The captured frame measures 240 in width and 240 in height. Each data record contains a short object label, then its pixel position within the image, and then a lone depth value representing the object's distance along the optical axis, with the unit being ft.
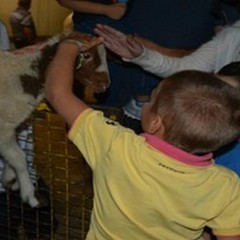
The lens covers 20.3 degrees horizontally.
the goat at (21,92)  6.36
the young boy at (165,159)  4.18
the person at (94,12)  8.47
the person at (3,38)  8.37
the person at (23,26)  18.26
